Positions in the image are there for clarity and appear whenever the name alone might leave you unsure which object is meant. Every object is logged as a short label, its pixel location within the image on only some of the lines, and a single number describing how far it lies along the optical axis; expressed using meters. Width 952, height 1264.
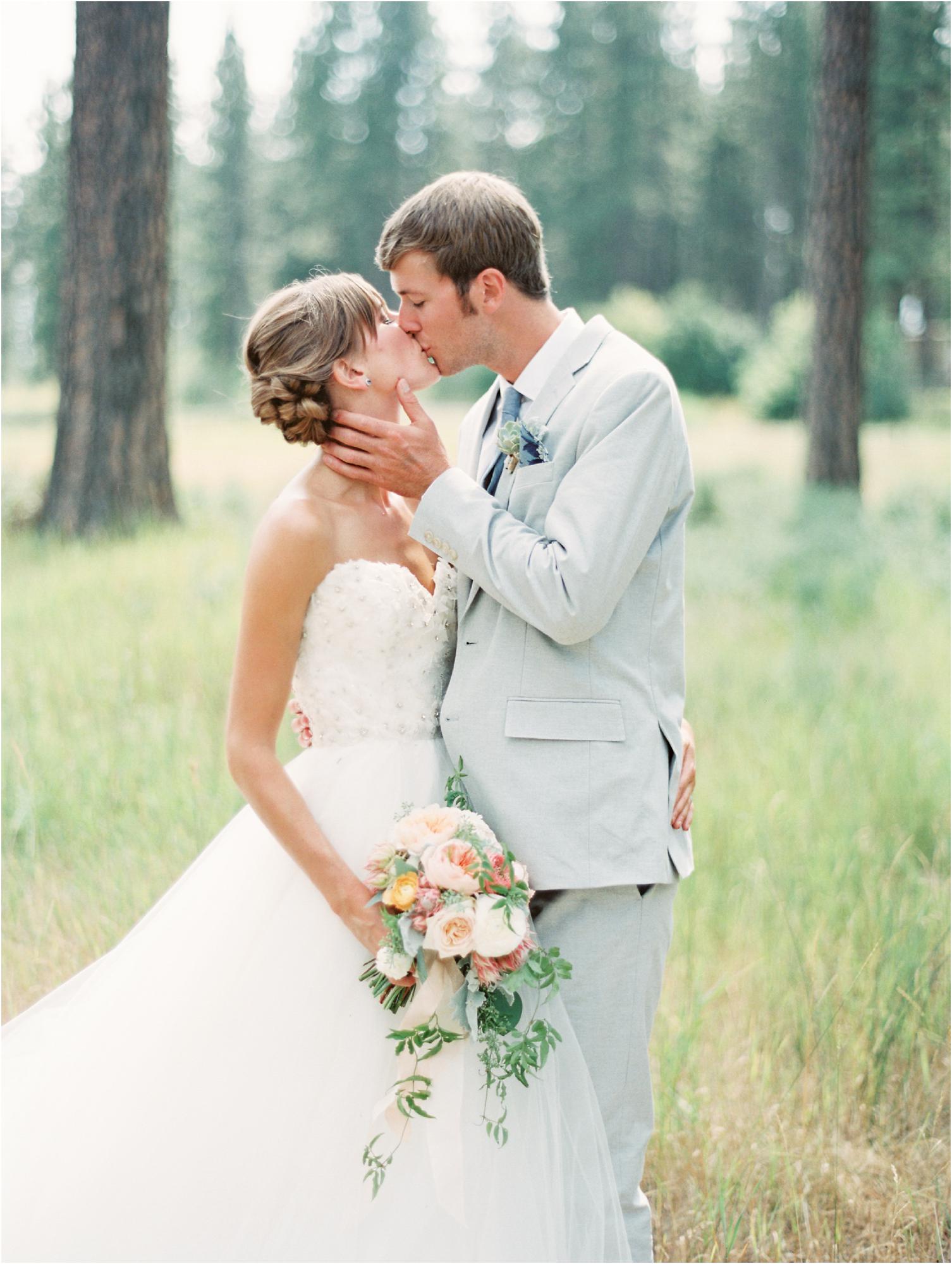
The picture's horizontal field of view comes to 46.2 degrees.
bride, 2.35
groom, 2.30
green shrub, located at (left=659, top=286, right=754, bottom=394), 27.36
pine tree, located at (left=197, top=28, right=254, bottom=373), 43.84
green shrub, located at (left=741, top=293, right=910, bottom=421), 21.95
